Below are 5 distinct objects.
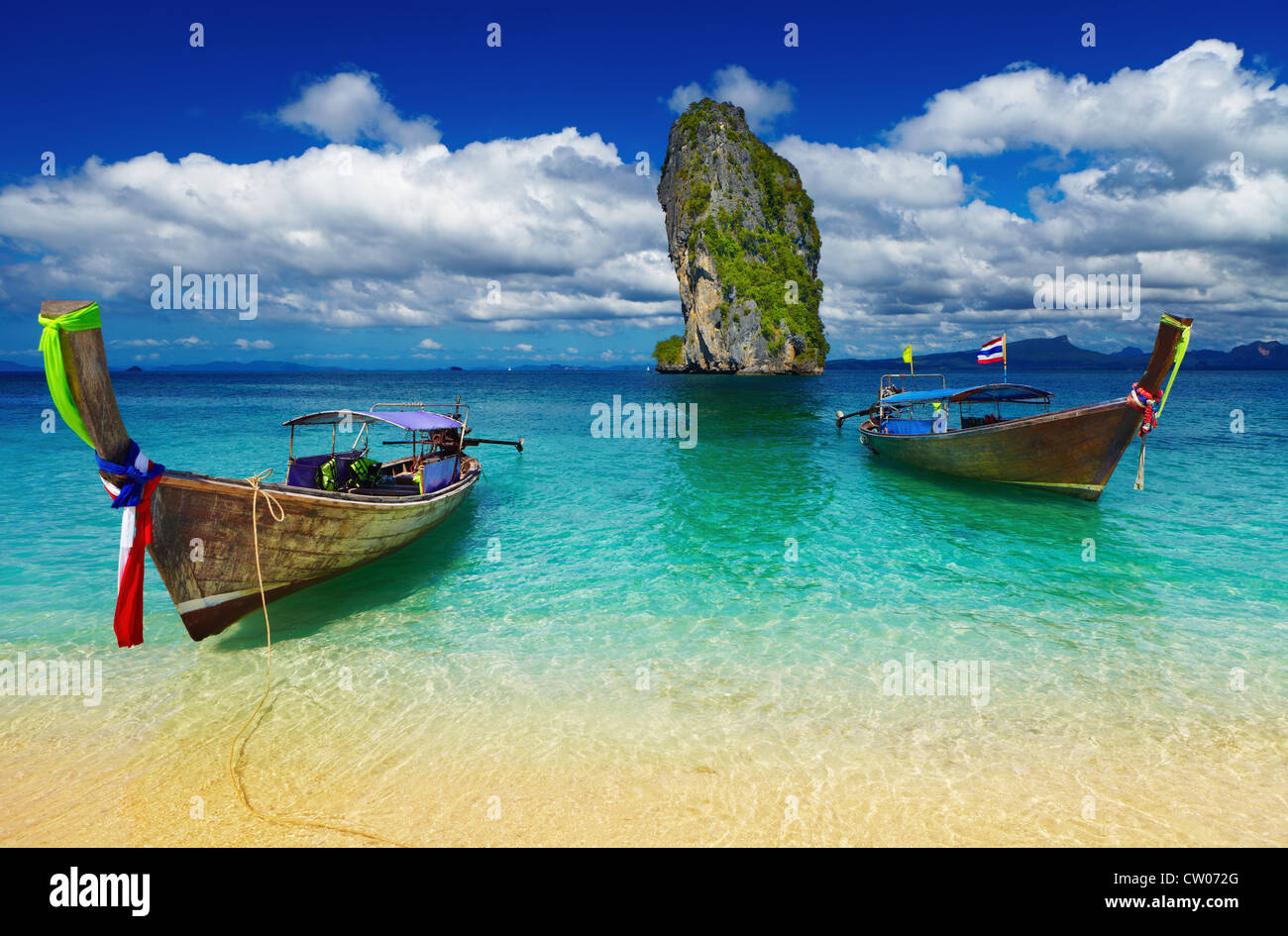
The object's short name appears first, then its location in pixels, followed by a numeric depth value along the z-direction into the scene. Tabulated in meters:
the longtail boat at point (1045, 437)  13.78
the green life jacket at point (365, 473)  12.40
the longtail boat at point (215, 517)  5.39
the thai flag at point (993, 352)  18.77
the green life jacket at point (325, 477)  11.30
